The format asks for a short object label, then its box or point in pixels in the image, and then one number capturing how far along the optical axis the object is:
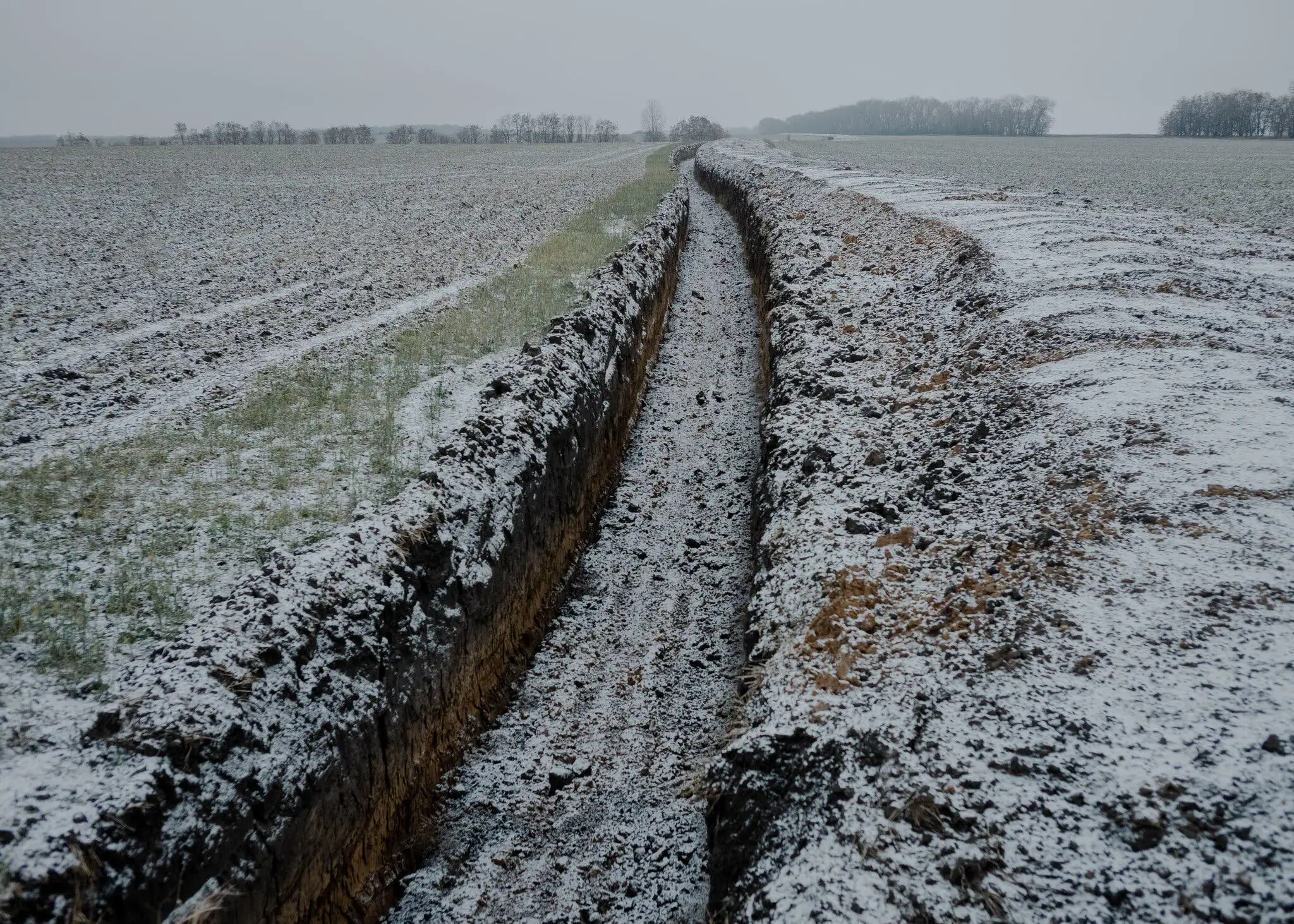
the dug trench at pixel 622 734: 3.90
